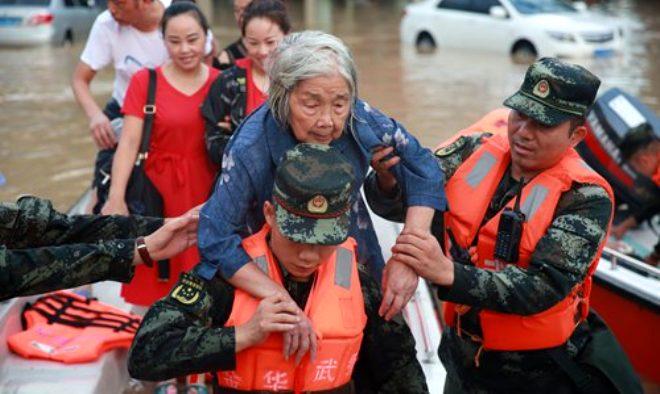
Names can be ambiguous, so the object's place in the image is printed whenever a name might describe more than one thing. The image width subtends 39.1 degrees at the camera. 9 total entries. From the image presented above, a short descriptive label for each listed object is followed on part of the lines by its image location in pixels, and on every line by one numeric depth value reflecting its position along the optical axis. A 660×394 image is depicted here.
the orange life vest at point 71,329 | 3.42
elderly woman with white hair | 2.42
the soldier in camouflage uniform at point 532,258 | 2.54
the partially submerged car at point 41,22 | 17.83
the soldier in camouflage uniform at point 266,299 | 2.29
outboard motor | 6.05
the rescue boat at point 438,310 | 3.32
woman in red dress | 4.00
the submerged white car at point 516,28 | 15.30
